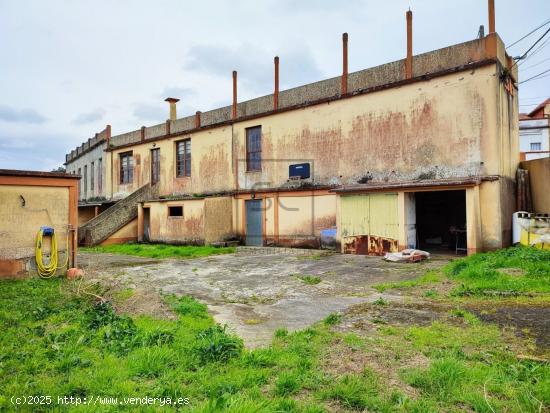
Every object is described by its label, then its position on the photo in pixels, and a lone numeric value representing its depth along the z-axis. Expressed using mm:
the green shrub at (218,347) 3854
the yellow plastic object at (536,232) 10078
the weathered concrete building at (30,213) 8391
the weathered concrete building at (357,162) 11125
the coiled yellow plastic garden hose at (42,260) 8648
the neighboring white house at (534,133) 30844
